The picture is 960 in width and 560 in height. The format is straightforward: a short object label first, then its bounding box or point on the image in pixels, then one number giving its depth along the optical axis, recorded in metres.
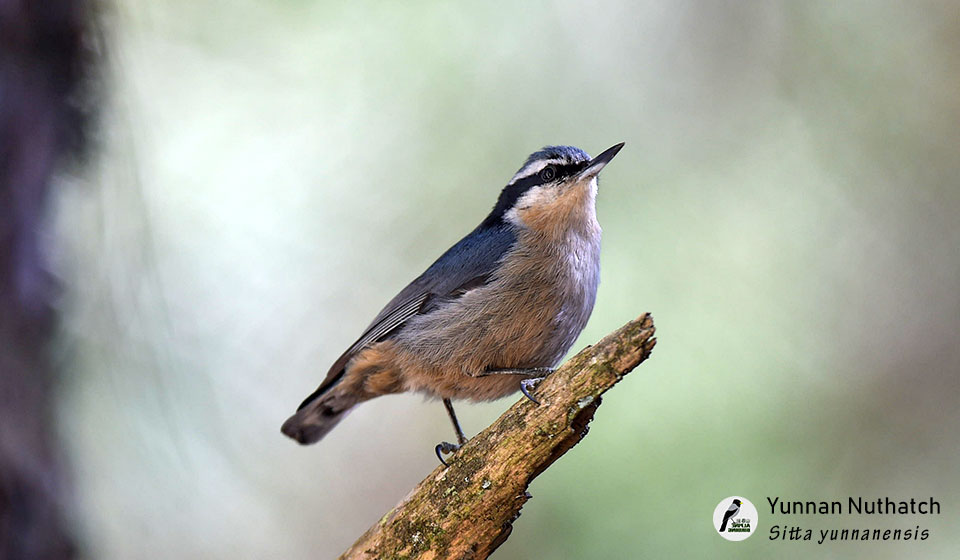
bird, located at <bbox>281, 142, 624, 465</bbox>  6.84
